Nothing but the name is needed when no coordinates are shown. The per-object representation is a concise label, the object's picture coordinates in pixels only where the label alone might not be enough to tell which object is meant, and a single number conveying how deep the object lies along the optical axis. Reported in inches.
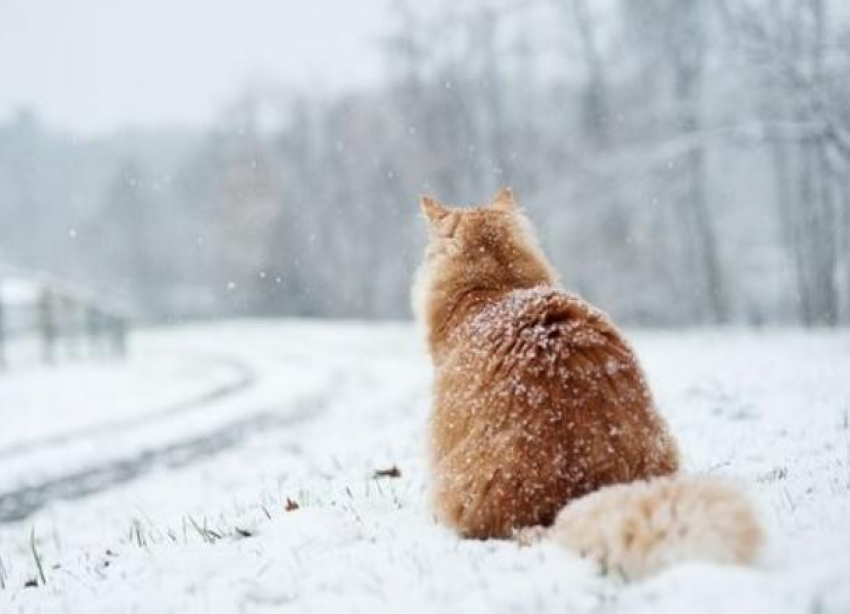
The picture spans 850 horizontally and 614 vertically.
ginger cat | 121.4
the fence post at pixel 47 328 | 832.6
